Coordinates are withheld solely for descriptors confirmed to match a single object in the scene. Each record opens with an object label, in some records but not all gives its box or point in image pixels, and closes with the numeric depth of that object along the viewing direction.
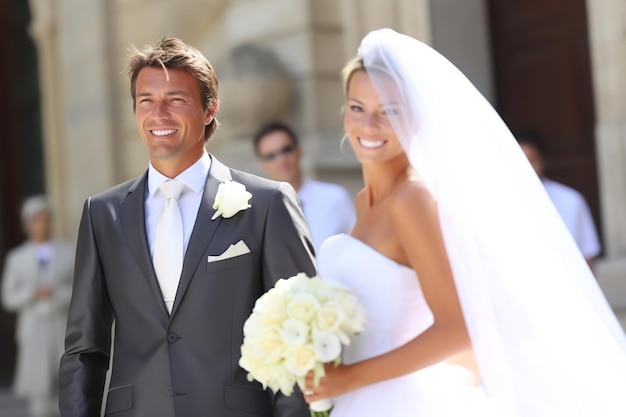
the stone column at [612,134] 13.36
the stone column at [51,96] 23.56
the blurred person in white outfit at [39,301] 18.19
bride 5.86
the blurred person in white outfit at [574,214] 12.87
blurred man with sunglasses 12.30
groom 6.16
